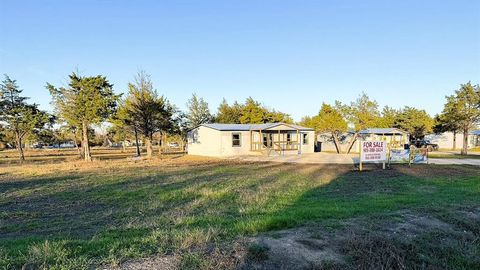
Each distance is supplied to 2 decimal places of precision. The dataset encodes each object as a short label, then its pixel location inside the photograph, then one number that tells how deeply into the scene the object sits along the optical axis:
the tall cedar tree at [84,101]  29.84
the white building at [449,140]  56.30
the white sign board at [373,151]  19.23
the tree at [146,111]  32.91
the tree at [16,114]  31.50
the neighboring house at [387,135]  43.69
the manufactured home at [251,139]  35.84
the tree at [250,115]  52.16
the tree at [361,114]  39.84
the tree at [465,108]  35.59
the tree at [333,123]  40.03
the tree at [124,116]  32.03
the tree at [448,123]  36.89
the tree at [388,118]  42.95
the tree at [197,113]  54.12
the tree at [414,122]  49.69
